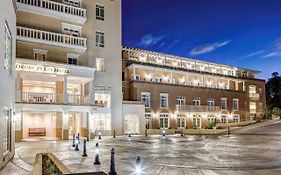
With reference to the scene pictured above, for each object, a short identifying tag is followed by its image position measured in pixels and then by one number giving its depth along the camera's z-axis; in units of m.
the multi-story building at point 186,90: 27.65
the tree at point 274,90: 47.95
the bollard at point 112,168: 6.19
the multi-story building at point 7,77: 7.53
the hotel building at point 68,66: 18.43
